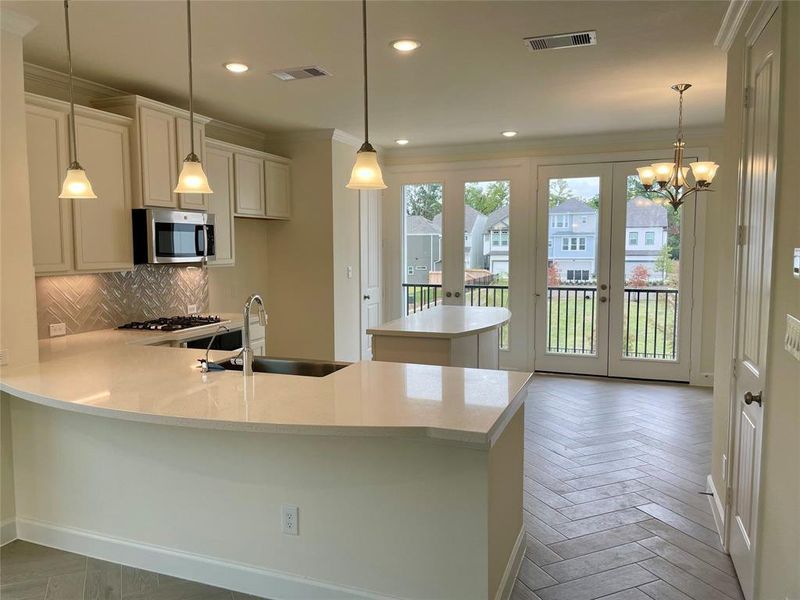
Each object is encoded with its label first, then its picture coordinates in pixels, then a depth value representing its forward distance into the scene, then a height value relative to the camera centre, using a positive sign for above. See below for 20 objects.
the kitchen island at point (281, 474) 2.07 -0.92
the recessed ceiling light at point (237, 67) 3.65 +1.25
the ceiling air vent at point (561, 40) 3.19 +1.26
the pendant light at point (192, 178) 2.73 +0.39
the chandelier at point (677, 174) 4.12 +0.63
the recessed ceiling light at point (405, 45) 3.26 +1.25
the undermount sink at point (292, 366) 2.97 -0.59
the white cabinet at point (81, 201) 3.29 +0.39
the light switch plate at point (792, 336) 1.71 -0.24
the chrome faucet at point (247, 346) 2.56 -0.41
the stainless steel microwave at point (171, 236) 3.97 +0.16
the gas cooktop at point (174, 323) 4.08 -0.50
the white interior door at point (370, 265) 6.60 -0.09
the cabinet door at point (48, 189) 3.25 +0.40
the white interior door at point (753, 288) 2.16 -0.13
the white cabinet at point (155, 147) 3.92 +0.80
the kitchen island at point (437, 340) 3.96 -0.60
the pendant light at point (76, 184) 2.67 +0.35
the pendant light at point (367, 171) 2.45 +0.38
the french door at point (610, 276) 6.05 -0.20
